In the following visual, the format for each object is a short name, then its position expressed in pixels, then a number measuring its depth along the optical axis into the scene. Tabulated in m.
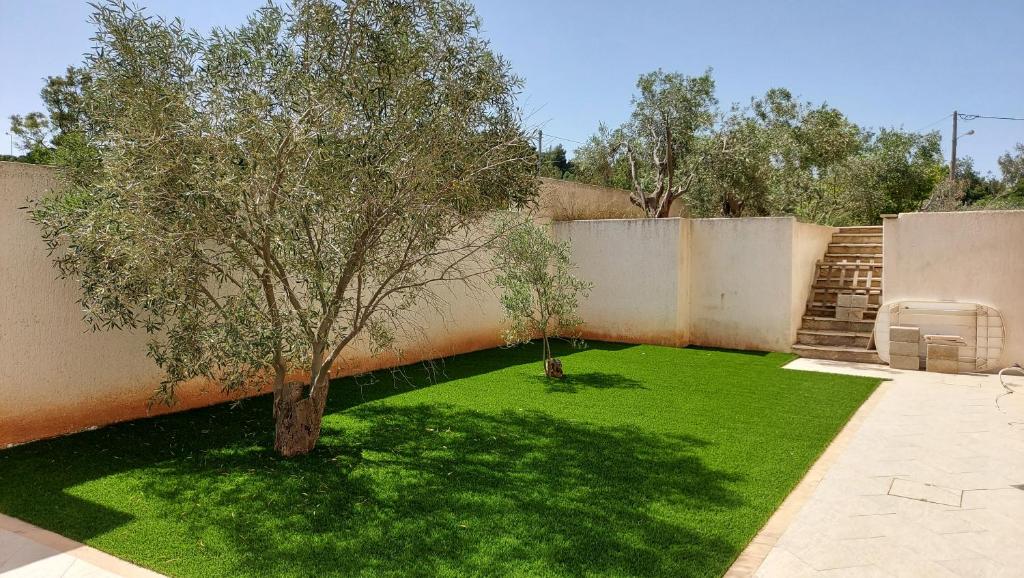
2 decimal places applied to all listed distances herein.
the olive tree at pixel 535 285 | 9.82
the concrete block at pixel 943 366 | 10.32
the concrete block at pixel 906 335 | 10.66
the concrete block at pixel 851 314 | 12.68
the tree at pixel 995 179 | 40.97
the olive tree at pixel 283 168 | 4.66
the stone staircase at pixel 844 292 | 11.88
